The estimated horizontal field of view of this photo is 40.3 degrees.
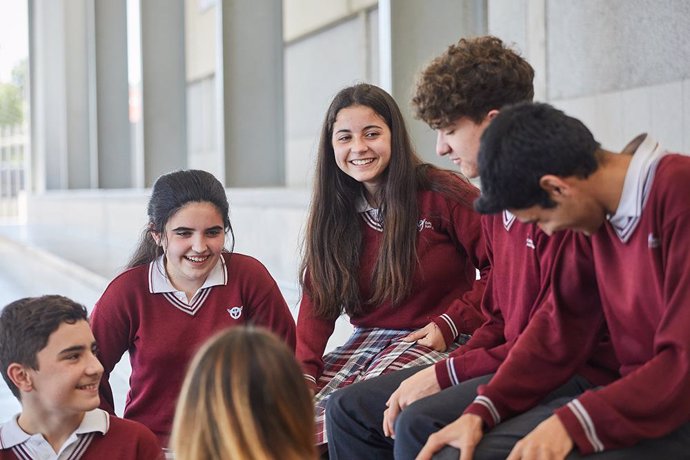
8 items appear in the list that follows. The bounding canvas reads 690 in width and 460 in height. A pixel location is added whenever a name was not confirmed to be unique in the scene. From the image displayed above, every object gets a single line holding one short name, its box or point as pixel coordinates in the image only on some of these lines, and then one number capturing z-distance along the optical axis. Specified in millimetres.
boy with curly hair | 2094
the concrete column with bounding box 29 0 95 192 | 18266
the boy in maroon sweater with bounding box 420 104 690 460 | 1665
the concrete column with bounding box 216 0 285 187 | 9219
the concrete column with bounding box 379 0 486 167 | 5531
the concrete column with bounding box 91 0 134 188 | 16641
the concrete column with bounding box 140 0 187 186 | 13086
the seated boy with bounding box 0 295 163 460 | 2234
